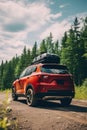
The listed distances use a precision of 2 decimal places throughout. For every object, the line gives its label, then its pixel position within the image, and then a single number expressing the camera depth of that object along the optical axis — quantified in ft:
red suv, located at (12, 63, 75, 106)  16.58
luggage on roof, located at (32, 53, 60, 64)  23.31
